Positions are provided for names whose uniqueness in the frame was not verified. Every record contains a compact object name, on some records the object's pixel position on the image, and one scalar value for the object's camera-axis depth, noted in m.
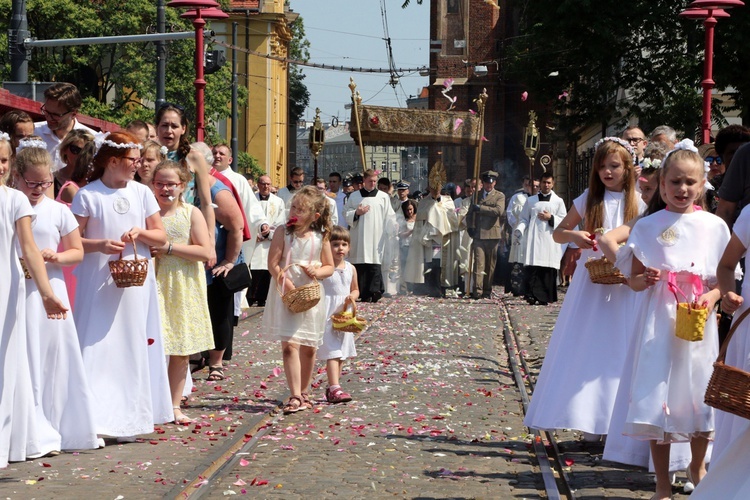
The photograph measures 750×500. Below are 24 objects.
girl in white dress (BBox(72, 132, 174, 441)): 8.52
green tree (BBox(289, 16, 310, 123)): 105.06
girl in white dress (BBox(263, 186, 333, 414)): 10.09
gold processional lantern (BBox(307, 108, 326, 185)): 31.59
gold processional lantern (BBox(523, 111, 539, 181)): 38.59
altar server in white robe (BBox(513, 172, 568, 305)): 23.59
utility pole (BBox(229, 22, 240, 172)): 54.50
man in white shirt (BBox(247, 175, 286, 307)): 21.11
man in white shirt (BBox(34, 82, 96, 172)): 10.23
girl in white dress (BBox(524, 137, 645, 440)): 8.28
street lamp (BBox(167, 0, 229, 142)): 17.12
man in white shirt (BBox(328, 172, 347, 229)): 24.75
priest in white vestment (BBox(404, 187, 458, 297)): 26.25
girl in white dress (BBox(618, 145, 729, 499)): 6.65
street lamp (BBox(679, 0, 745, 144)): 17.70
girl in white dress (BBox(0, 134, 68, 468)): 7.58
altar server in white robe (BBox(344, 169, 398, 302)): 23.52
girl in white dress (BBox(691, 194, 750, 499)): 5.16
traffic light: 24.21
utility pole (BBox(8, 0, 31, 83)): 22.98
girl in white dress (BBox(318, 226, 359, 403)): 10.59
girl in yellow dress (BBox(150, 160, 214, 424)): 9.58
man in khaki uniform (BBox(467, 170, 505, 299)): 24.66
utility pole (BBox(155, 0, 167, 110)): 31.49
